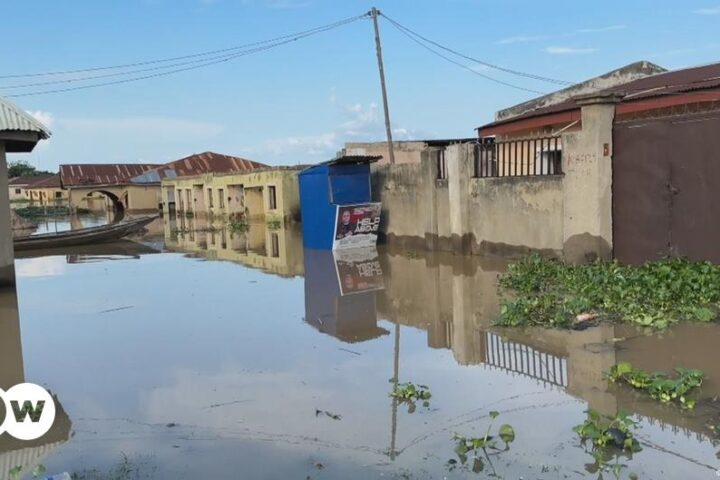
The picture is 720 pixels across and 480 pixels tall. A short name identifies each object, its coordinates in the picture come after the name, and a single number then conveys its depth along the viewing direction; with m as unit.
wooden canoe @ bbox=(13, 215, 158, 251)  20.61
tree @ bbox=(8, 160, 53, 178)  103.50
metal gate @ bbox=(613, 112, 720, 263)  9.01
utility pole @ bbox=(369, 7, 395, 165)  21.50
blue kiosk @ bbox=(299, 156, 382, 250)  15.87
